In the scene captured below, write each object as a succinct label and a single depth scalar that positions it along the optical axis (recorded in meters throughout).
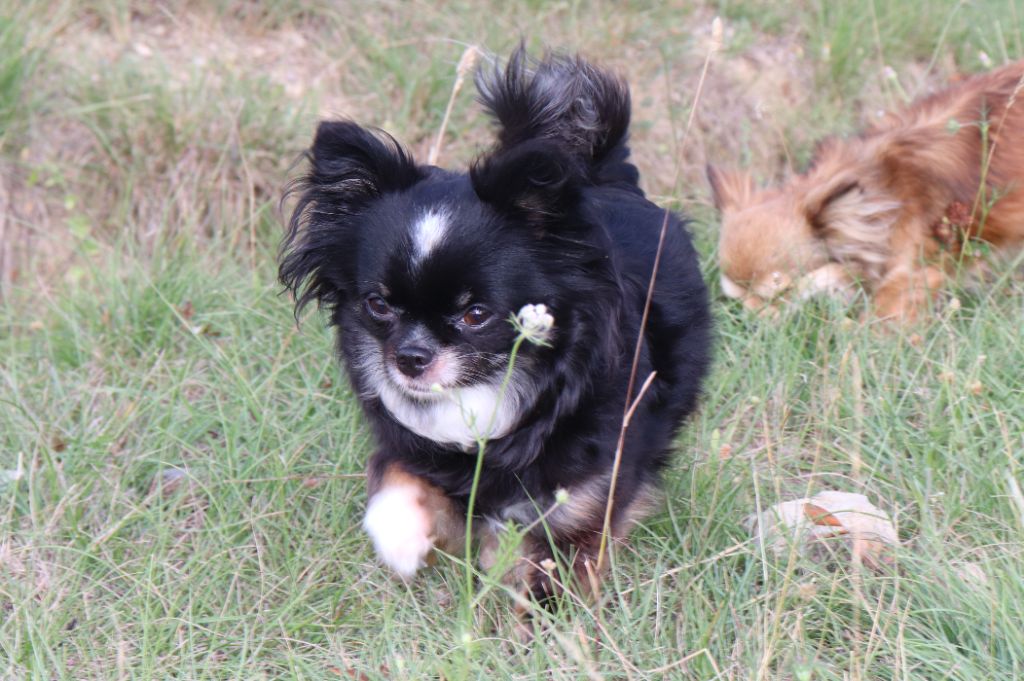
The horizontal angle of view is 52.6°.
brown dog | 4.08
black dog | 2.31
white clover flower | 1.79
